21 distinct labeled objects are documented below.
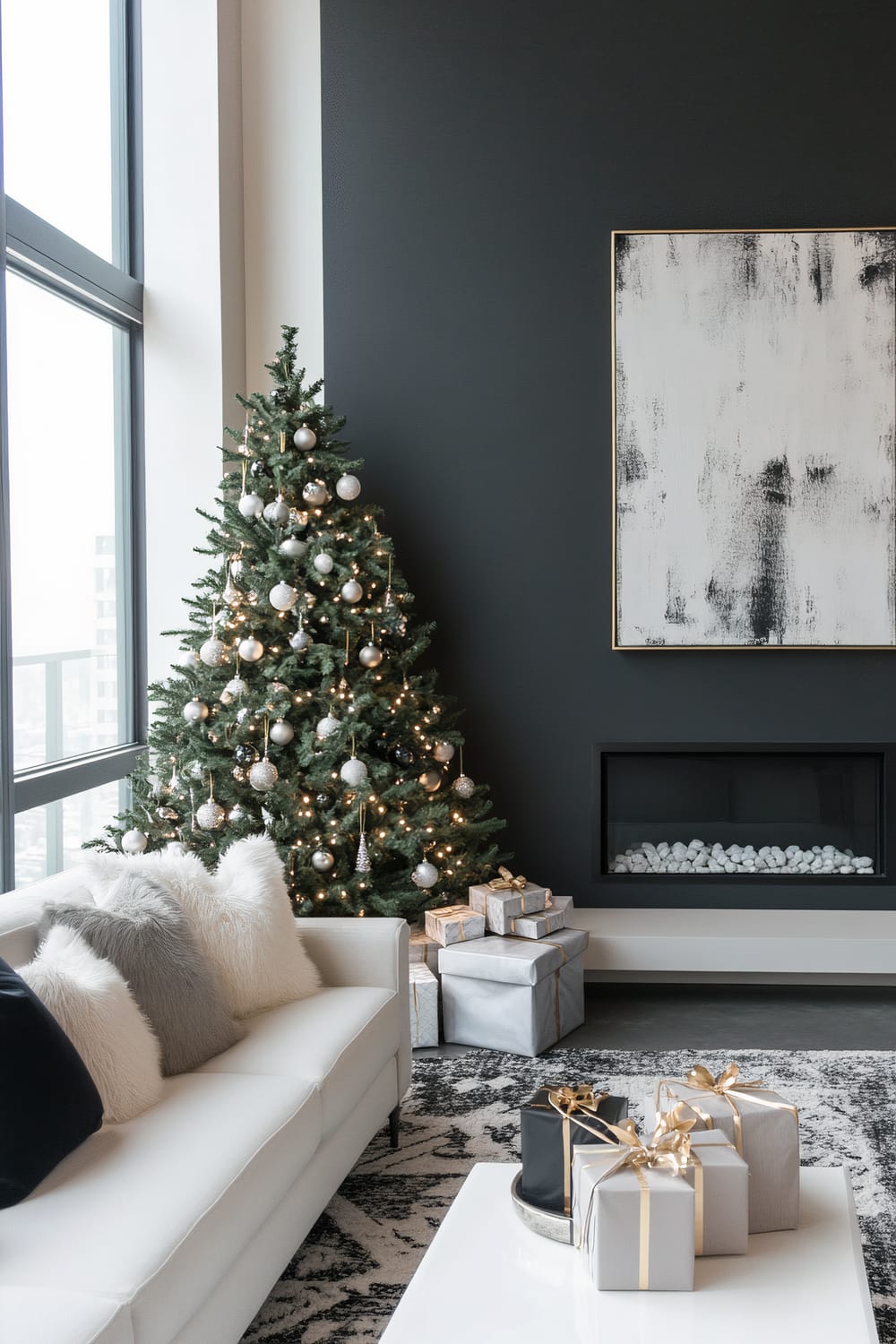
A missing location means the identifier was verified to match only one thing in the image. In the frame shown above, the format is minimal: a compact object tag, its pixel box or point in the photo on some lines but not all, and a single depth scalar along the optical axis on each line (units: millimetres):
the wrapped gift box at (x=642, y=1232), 1576
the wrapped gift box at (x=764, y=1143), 1764
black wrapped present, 1759
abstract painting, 4426
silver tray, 1741
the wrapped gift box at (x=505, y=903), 3904
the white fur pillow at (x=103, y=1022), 2086
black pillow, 1802
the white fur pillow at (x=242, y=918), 2742
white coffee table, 1509
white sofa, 1591
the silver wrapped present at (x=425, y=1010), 3691
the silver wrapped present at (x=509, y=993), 3650
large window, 3791
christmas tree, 3889
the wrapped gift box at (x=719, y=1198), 1652
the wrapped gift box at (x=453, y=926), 3795
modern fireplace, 4590
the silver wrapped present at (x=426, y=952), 3830
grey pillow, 2377
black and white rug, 2287
